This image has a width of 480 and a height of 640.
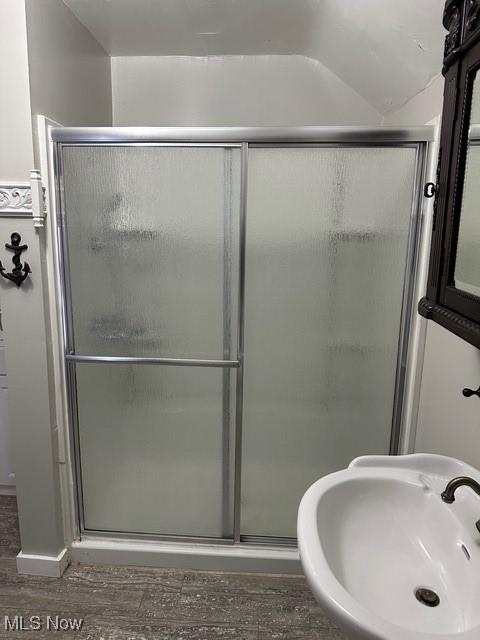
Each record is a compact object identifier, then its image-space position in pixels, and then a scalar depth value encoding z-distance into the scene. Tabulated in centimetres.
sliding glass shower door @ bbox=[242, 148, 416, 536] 165
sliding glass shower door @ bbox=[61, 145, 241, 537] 170
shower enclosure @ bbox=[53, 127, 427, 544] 165
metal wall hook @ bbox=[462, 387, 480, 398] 107
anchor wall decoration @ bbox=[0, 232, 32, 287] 163
